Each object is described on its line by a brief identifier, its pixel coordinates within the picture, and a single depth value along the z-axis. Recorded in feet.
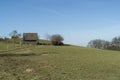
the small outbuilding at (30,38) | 205.22
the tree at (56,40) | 204.99
